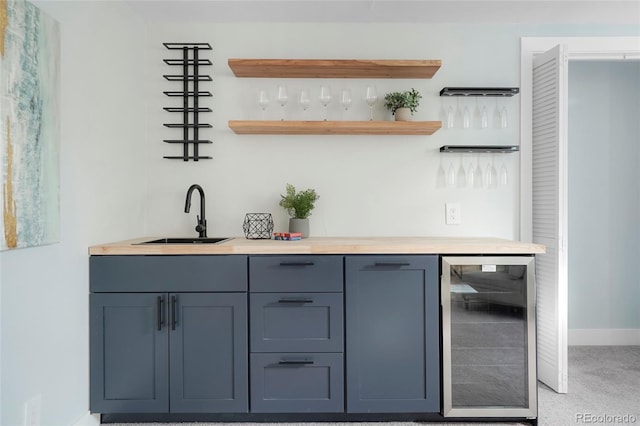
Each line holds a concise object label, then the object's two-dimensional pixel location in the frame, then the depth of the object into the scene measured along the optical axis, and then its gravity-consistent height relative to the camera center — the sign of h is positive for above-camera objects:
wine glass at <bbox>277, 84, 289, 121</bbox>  2.54 +0.73
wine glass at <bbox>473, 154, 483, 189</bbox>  2.76 +0.24
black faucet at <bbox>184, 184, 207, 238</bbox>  2.58 -0.07
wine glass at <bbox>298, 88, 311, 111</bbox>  2.57 +0.72
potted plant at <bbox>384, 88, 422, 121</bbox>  2.57 +0.69
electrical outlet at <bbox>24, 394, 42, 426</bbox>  1.64 -0.82
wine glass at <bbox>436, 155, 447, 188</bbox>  2.76 +0.24
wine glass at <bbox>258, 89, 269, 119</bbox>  2.56 +0.70
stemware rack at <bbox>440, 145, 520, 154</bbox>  2.63 +0.41
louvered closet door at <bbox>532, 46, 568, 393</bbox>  2.46 -0.01
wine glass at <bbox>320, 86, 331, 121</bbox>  2.53 +0.72
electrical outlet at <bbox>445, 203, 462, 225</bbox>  2.74 -0.01
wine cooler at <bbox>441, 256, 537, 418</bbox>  2.10 -0.65
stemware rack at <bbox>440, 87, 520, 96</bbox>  2.64 +0.79
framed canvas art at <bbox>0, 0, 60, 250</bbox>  1.48 +0.34
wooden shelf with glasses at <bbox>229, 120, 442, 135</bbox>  2.47 +0.52
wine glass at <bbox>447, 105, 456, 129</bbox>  2.75 +0.64
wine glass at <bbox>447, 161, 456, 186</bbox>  2.76 +0.25
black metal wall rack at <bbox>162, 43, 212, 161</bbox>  2.71 +0.78
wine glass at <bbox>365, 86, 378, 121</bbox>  2.55 +0.73
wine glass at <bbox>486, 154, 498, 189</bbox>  2.75 +0.25
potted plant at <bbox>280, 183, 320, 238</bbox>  2.59 +0.03
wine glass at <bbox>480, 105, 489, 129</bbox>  2.73 +0.63
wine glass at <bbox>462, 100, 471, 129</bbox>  2.75 +0.63
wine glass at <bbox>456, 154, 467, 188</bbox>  2.76 +0.24
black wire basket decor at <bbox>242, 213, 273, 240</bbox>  2.58 -0.10
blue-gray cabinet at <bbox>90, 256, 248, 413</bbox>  2.07 -0.63
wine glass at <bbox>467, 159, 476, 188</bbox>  2.76 +0.24
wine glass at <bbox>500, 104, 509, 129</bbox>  2.74 +0.63
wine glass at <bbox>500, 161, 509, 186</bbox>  2.73 +0.24
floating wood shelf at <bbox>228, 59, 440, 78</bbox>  2.50 +0.91
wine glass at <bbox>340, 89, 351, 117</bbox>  2.55 +0.71
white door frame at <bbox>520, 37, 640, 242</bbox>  2.73 +1.04
